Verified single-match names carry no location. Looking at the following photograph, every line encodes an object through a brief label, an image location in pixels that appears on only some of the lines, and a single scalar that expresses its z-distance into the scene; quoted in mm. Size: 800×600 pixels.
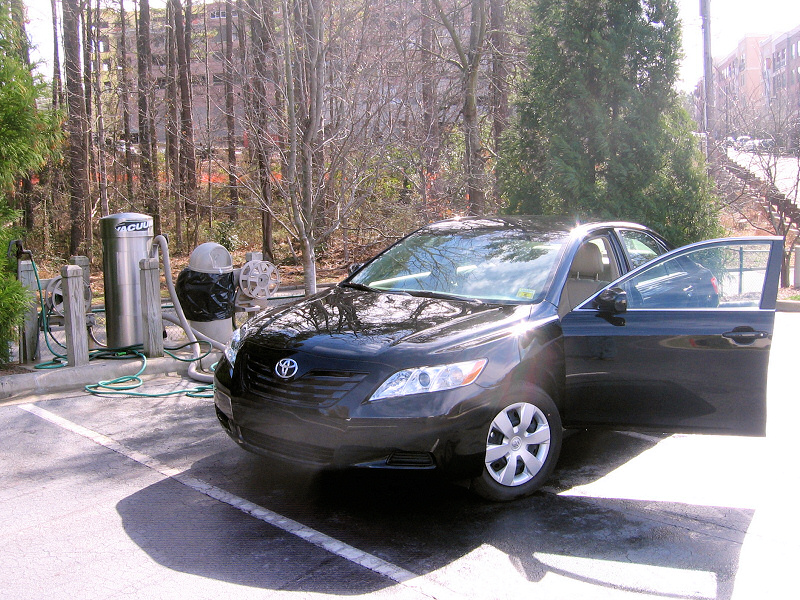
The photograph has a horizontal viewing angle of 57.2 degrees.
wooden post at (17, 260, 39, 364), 7223
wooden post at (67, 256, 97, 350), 7816
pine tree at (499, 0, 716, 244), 10352
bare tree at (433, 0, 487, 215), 13031
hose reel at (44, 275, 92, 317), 7891
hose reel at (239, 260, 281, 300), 8008
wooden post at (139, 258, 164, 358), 7398
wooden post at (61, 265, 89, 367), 6980
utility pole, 14945
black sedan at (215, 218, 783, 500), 3848
